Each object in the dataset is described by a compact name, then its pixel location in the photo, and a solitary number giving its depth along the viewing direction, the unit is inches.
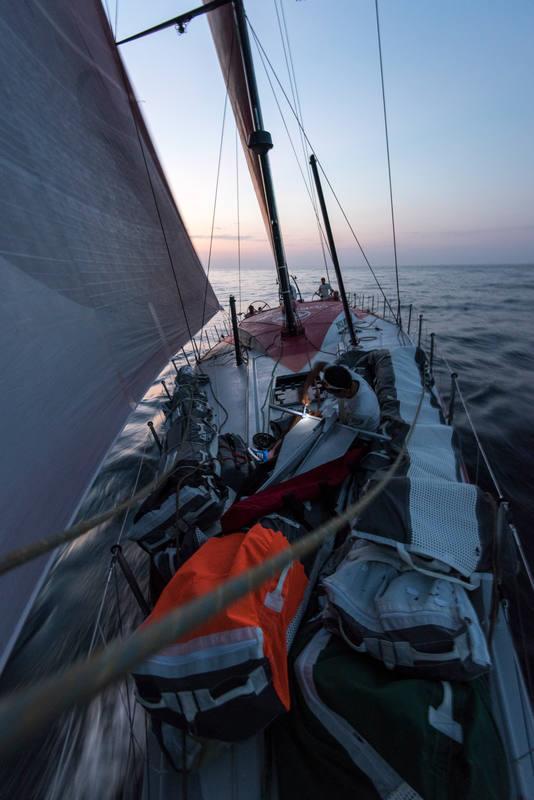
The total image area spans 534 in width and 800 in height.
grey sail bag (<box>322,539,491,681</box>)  45.2
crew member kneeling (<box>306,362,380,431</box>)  95.3
